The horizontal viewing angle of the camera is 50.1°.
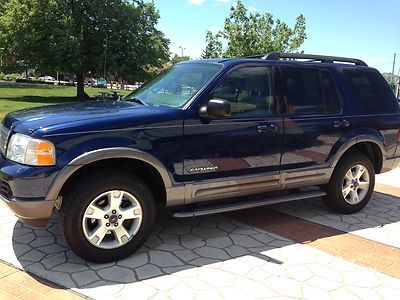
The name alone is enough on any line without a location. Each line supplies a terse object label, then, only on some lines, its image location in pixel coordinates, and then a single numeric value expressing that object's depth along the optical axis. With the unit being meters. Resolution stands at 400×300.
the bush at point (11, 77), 65.56
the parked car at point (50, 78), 81.66
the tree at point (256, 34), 26.50
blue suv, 3.63
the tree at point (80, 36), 28.09
